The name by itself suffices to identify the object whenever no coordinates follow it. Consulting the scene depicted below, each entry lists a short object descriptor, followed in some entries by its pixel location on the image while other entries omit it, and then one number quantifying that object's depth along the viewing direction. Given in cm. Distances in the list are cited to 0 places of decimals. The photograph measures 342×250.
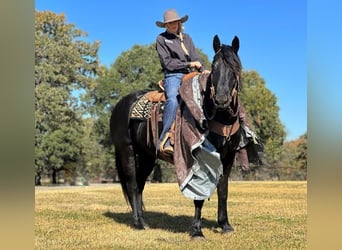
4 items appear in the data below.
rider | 546
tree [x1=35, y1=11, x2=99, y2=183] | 2464
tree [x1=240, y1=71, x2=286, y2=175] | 2666
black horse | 454
